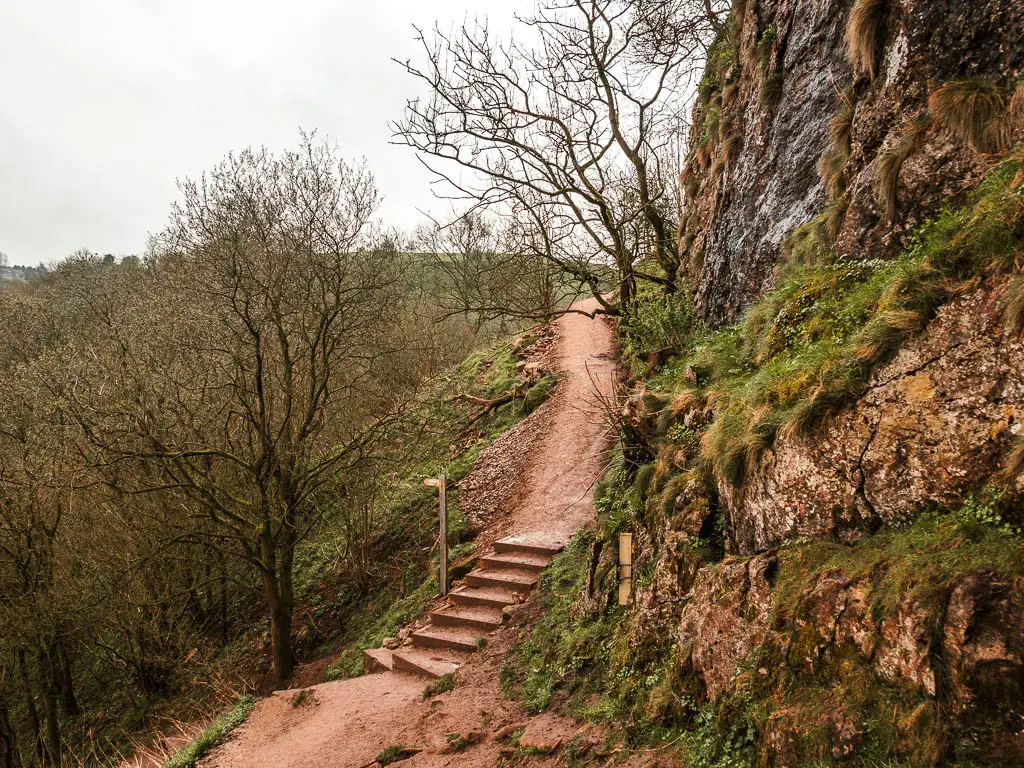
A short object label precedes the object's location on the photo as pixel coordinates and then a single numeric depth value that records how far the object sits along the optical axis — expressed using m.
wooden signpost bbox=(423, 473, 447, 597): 10.44
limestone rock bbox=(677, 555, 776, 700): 4.11
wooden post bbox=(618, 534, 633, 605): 6.30
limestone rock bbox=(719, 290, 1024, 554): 3.24
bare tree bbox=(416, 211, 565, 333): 12.37
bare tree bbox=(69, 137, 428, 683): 9.64
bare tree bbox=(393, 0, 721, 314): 11.08
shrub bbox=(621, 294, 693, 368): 9.96
